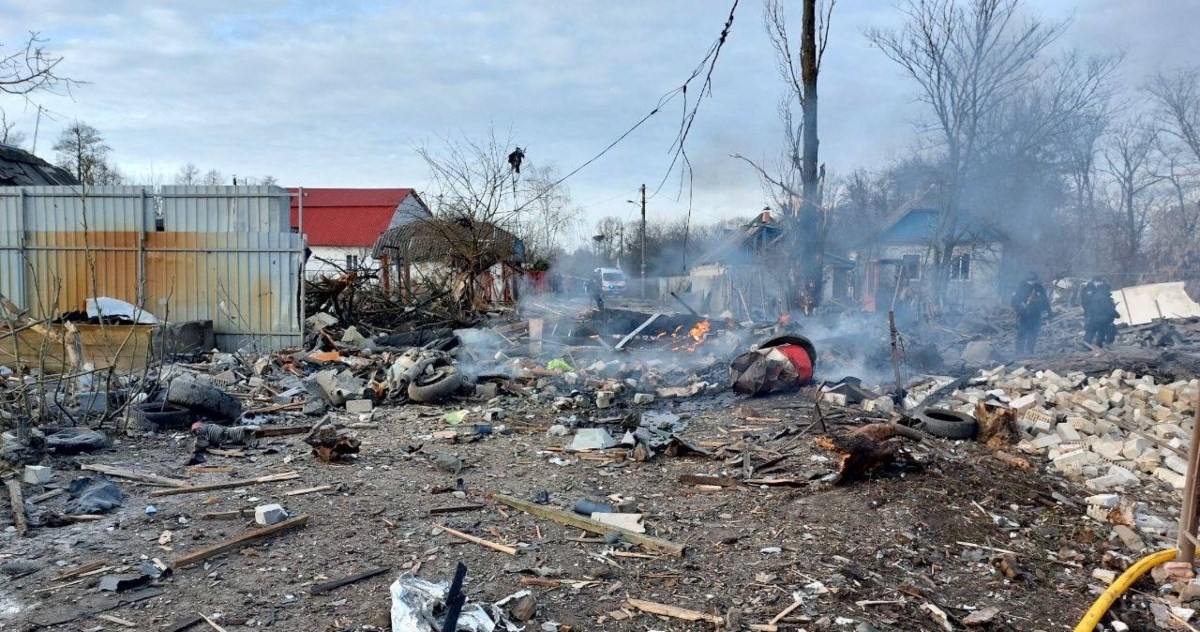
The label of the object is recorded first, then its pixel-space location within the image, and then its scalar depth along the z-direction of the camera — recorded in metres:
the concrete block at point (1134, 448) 6.19
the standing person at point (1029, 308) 13.58
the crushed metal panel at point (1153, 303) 18.35
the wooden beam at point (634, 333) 13.23
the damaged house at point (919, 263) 21.92
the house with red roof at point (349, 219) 34.06
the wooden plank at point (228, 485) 5.35
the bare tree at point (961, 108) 20.73
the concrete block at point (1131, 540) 4.53
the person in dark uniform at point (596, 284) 31.09
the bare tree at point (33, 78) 5.63
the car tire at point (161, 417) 7.30
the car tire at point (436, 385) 9.26
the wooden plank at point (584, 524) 4.44
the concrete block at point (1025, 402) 7.68
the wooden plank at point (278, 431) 7.43
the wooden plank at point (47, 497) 4.98
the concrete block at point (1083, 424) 7.05
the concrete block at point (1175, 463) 5.80
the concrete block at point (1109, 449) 6.29
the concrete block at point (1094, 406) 7.63
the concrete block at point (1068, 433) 6.76
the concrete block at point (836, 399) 8.65
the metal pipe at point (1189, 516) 3.83
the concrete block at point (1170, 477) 5.64
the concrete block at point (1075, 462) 6.10
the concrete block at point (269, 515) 4.65
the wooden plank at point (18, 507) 4.48
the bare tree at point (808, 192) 14.79
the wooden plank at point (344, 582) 3.77
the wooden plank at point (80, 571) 3.86
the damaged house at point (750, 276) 19.97
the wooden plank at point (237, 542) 4.08
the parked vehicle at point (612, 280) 36.88
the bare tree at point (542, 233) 19.75
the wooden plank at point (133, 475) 5.57
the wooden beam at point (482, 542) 4.37
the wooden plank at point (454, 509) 5.11
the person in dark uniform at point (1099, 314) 13.55
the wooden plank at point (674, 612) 3.55
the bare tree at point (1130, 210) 32.84
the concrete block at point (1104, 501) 5.13
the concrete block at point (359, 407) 8.86
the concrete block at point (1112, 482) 5.66
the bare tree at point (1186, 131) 23.45
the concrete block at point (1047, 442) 6.68
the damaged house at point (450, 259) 16.56
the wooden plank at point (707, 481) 5.82
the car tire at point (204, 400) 7.43
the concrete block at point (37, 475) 5.26
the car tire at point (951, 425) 7.07
